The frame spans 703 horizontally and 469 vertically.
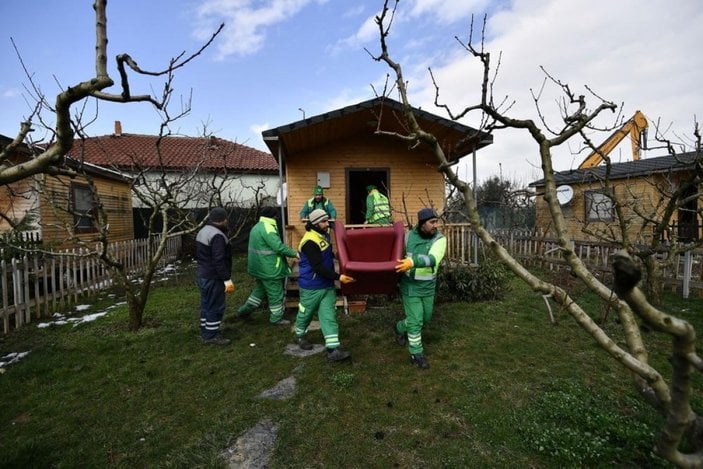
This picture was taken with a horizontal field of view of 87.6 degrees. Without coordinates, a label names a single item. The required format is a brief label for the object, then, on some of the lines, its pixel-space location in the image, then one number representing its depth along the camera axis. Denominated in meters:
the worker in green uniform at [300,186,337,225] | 7.97
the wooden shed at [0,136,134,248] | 9.21
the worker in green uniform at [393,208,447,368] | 4.32
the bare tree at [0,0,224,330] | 1.73
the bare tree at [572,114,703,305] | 4.33
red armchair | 4.31
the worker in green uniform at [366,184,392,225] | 8.36
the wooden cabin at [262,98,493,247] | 8.97
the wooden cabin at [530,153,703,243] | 13.42
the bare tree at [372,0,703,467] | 1.19
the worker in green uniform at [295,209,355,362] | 4.52
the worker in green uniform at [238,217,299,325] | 6.04
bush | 7.41
